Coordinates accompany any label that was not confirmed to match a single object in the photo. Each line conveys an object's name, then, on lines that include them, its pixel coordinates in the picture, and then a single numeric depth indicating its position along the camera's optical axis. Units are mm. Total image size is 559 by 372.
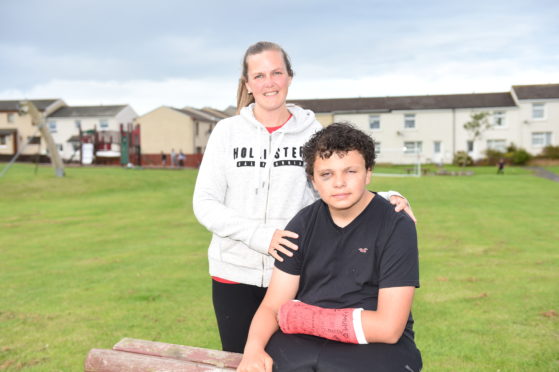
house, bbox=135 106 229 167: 65688
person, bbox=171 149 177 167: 60169
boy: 2572
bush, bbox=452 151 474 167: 55884
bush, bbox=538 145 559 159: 55400
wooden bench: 3162
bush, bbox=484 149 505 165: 57312
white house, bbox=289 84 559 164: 60562
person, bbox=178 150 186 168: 59509
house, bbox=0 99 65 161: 72206
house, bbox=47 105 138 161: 72688
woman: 3555
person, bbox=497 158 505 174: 42662
